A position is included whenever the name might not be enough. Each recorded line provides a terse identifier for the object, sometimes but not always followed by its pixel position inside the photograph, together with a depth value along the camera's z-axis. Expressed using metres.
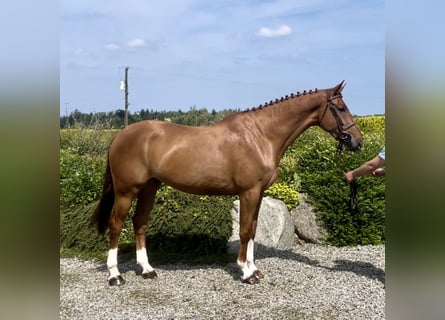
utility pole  17.14
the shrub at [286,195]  6.72
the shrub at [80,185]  6.81
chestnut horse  4.62
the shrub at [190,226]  5.87
